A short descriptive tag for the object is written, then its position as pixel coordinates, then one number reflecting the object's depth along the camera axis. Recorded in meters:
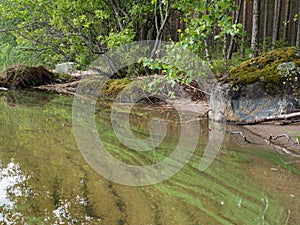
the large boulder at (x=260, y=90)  4.21
